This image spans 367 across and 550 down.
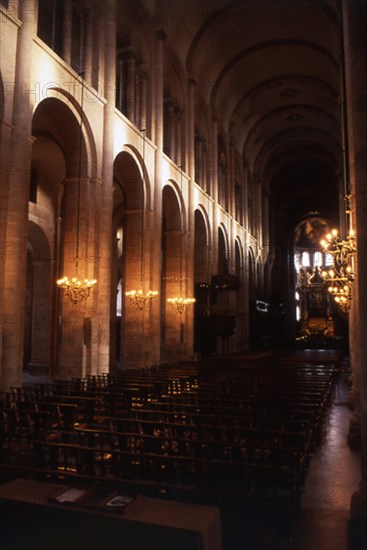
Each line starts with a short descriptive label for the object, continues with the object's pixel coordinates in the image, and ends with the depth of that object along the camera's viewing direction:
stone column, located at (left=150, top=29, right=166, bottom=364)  17.67
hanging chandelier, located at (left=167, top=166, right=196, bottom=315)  20.86
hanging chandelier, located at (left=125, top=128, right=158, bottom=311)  17.05
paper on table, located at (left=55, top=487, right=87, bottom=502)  3.12
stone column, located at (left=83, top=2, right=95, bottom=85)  14.18
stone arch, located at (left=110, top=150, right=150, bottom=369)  17.00
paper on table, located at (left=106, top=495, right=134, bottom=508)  3.09
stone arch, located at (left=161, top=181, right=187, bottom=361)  20.83
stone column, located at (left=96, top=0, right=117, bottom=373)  13.89
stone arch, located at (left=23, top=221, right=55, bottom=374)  19.66
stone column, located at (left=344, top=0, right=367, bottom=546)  4.60
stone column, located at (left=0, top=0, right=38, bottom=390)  10.05
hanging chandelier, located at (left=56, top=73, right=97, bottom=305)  12.81
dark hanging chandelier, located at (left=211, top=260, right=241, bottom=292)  22.88
